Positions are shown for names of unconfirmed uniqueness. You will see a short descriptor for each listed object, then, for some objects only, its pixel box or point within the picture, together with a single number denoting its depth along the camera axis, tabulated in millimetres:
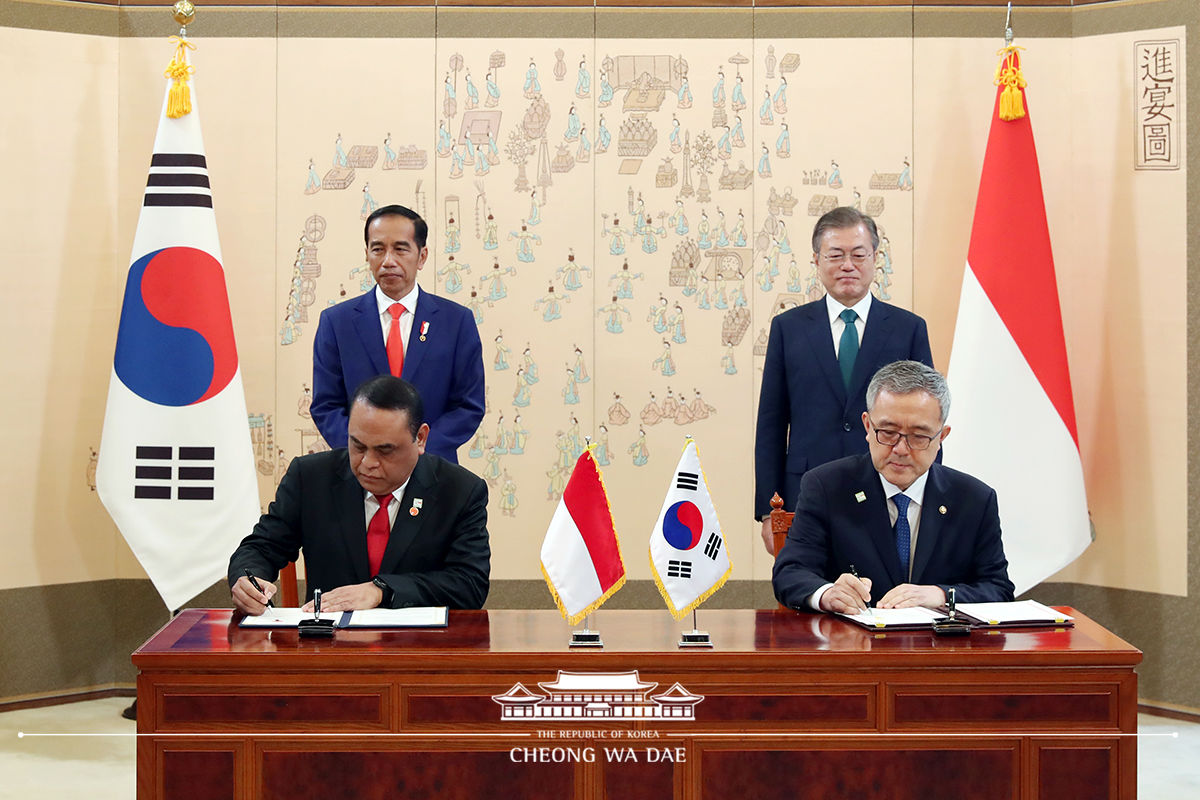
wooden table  2404
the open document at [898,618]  2680
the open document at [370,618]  2711
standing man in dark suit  3930
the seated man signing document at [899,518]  2938
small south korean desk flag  2713
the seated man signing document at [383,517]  3000
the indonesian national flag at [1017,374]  4914
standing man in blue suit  4066
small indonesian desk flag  2686
